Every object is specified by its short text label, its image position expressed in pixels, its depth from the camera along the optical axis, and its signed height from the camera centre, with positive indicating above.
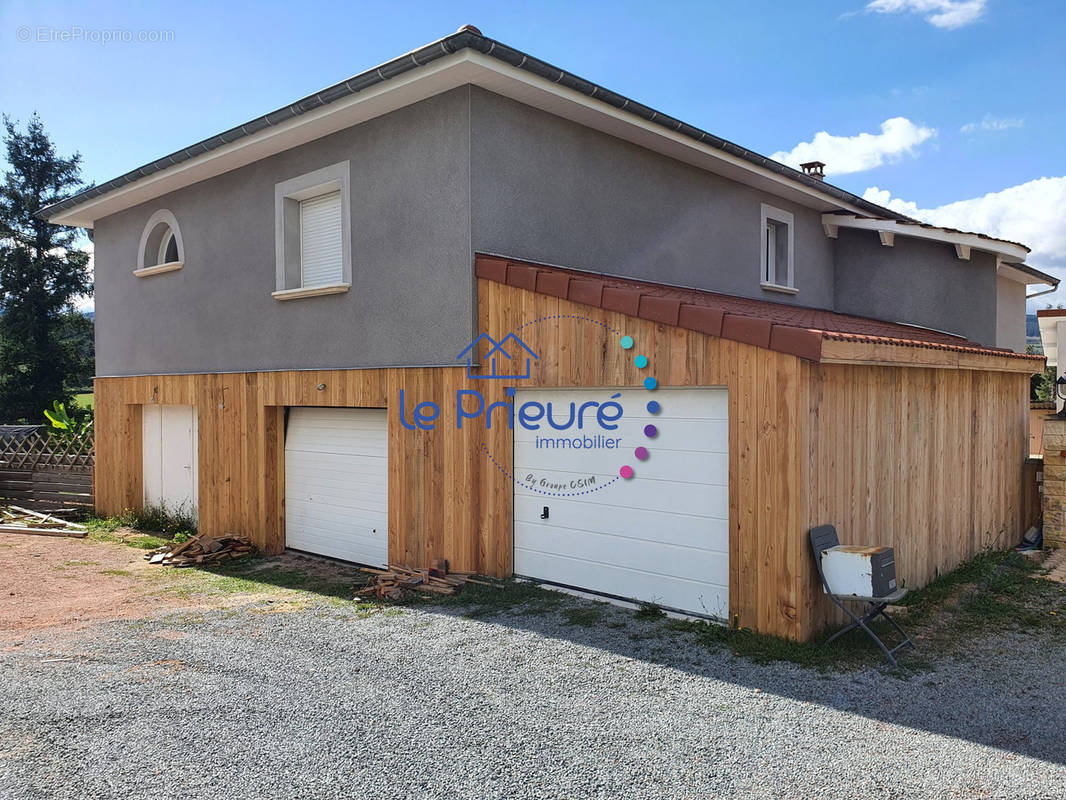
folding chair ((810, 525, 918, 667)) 5.96 -1.66
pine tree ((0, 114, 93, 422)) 32.16 +5.09
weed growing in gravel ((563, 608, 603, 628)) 7.04 -2.15
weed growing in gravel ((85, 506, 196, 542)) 12.75 -2.23
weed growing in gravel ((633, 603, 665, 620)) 7.16 -2.11
